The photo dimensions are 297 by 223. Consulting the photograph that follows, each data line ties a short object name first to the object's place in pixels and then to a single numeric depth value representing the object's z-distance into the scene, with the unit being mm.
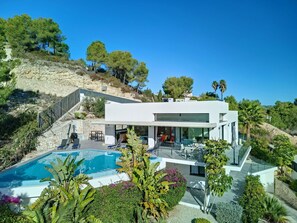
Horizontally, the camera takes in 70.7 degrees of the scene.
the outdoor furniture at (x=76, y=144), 28012
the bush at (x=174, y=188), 16059
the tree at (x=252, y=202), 14859
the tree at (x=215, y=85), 70312
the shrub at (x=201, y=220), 14120
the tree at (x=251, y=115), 36562
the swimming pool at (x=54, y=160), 17859
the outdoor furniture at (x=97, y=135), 34969
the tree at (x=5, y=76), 21992
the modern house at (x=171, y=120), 22391
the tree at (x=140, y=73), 67625
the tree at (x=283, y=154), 26344
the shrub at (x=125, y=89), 61484
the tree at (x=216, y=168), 15055
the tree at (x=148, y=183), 14352
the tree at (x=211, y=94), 72688
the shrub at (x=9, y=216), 9750
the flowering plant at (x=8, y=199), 12867
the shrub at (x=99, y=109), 40594
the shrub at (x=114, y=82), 61012
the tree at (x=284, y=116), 61781
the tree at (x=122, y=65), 65938
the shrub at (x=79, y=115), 36406
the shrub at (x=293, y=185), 21509
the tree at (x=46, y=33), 57438
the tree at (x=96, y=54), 65125
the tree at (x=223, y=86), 67000
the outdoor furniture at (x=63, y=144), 28638
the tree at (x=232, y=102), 55091
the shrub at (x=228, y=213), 14375
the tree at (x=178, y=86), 67625
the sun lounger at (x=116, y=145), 26703
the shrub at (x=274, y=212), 15870
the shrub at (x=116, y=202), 12039
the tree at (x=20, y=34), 51281
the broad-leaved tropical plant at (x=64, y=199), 9984
